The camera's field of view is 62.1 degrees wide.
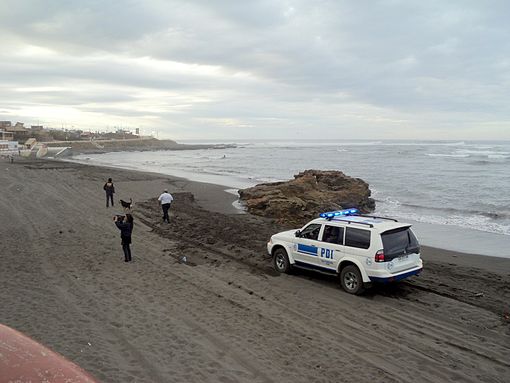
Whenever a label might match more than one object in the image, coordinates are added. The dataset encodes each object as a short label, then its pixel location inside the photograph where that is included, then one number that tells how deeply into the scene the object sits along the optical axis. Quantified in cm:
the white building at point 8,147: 7226
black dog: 1377
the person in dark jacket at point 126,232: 1170
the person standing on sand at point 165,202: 1747
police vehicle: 934
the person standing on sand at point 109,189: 2125
